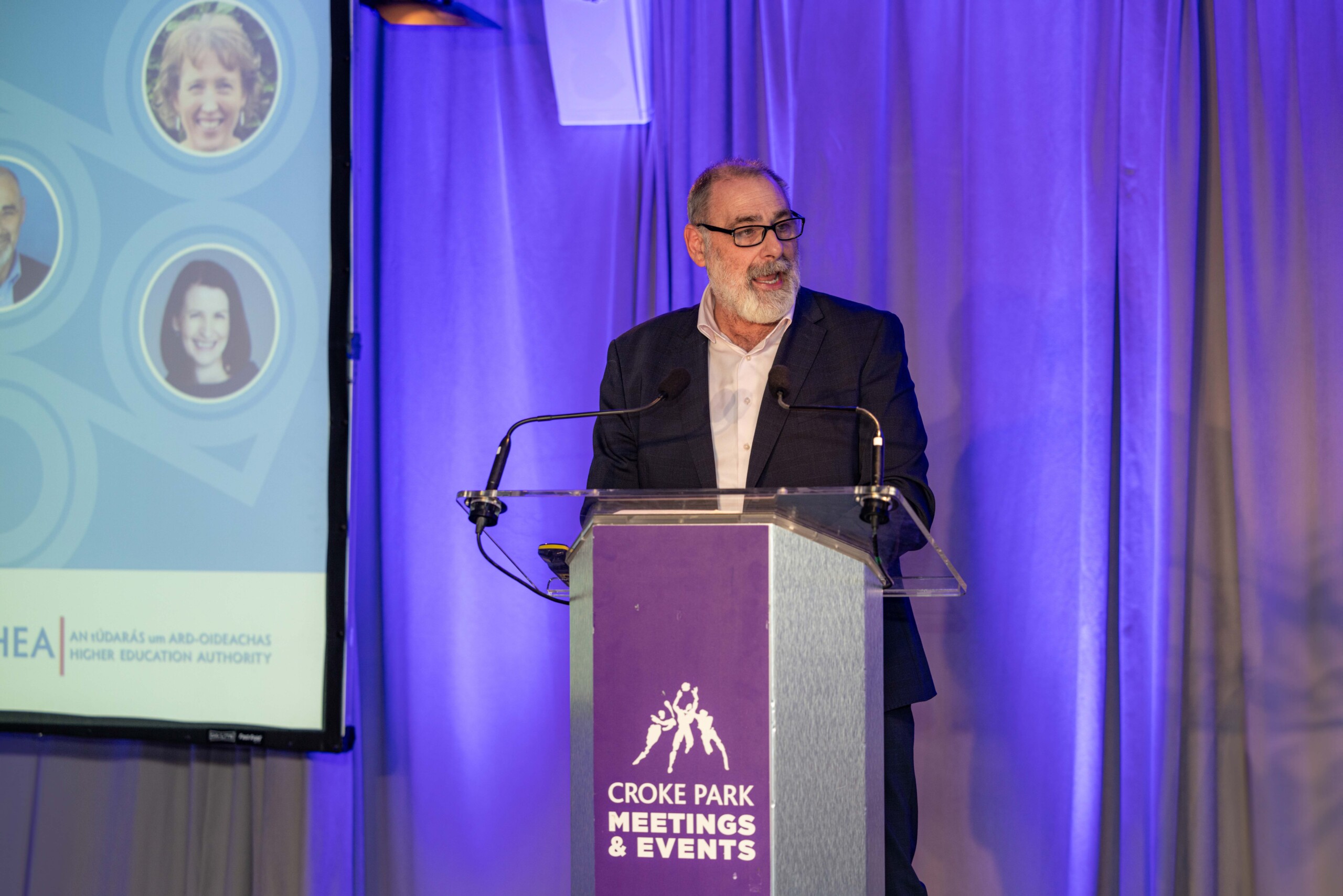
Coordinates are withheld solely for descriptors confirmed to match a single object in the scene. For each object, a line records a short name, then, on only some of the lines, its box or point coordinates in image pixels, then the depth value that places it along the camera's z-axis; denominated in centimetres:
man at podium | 418
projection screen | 629
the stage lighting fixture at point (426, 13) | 600
